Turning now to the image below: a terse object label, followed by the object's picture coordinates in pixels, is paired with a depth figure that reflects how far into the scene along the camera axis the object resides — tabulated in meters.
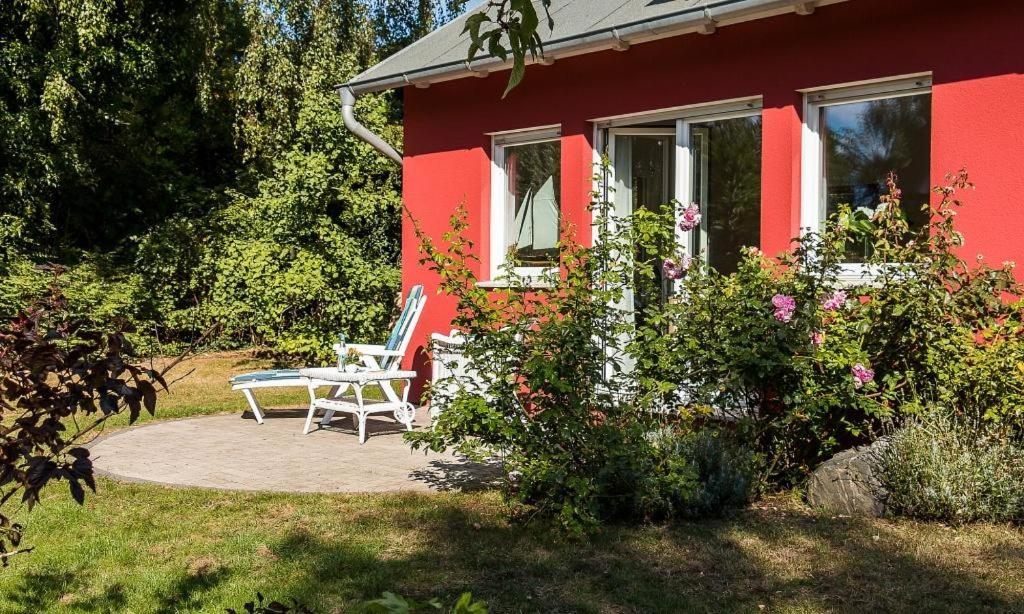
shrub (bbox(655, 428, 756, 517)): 5.55
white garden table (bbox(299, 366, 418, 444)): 8.51
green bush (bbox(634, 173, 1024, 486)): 5.68
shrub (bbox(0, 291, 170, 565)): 3.02
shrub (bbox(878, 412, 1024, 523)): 5.24
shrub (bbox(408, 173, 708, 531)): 5.32
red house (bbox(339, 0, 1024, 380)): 6.34
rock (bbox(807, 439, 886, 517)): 5.59
